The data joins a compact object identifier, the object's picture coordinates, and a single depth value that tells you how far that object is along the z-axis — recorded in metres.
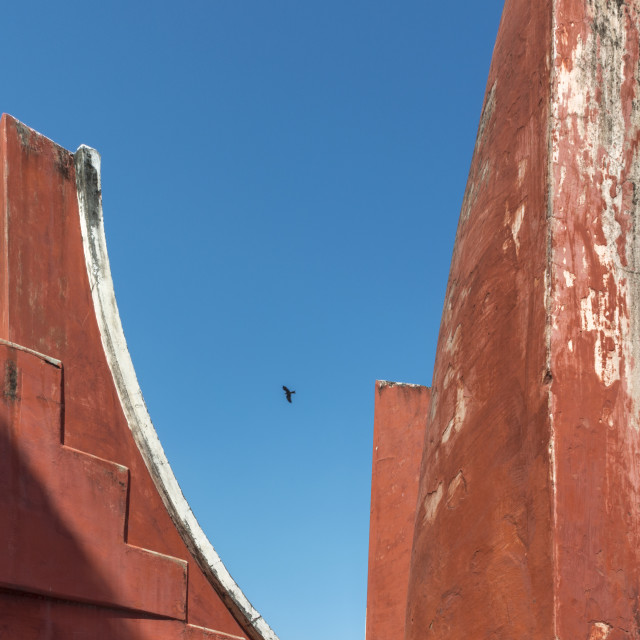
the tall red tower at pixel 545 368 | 2.46
